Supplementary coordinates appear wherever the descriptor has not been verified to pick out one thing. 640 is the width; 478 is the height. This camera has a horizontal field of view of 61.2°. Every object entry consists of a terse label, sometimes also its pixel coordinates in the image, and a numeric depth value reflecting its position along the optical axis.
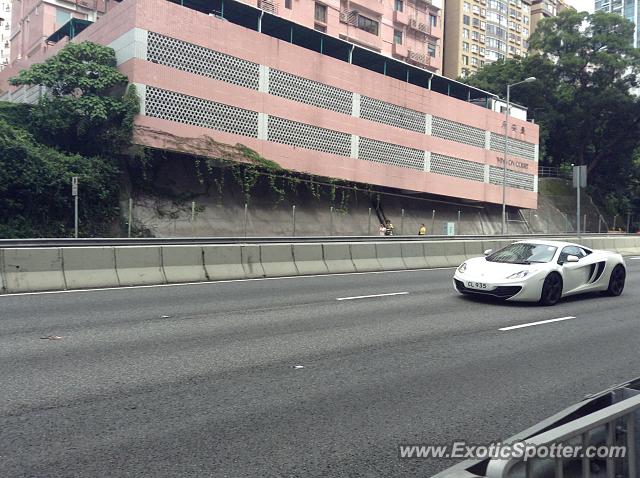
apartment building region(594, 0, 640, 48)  125.94
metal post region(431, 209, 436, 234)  44.38
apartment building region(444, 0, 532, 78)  83.25
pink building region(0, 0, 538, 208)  29.50
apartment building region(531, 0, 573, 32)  97.26
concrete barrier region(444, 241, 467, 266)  19.72
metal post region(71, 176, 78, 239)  22.08
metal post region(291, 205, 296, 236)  33.97
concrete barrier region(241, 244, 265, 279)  14.55
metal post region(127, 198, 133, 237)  26.83
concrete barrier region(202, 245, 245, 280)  13.95
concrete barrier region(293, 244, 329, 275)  15.65
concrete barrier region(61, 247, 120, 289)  11.95
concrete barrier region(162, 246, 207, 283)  13.29
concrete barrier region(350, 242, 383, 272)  17.03
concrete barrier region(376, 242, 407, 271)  17.70
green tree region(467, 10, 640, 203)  53.19
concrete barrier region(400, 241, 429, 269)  18.39
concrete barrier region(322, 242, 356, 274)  16.34
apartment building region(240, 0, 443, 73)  48.28
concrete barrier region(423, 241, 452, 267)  19.06
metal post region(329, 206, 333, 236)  36.98
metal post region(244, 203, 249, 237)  32.25
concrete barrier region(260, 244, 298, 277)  14.96
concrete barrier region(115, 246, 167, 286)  12.60
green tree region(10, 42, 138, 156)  28.45
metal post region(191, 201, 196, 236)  30.55
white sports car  10.10
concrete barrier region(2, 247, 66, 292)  11.21
